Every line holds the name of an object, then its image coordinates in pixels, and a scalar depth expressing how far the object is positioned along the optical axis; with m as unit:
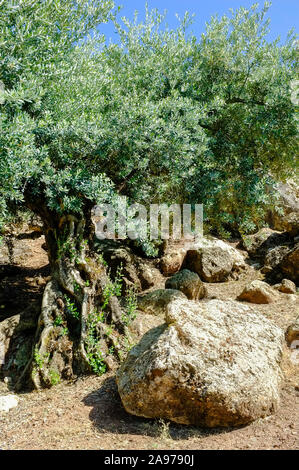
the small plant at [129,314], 9.18
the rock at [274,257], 15.75
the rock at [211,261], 15.63
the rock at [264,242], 17.12
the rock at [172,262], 15.80
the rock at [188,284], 13.16
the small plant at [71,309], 8.62
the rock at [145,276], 14.40
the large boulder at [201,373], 5.89
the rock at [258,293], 13.00
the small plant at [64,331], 8.50
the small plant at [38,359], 7.96
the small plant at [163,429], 5.69
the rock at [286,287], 13.78
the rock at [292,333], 9.00
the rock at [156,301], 11.16
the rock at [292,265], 14.82
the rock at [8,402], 7.25
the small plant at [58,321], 8.63
